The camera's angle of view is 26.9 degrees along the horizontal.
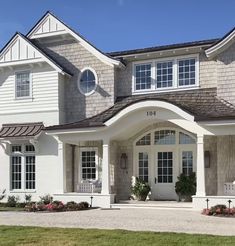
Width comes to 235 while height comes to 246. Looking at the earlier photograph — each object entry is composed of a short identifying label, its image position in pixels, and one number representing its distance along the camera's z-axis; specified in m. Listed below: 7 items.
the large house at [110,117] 20.91
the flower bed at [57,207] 19.52
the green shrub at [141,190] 22.50
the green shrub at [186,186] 21.66
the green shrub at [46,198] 22.59
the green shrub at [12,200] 23.36
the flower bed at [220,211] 16.88
